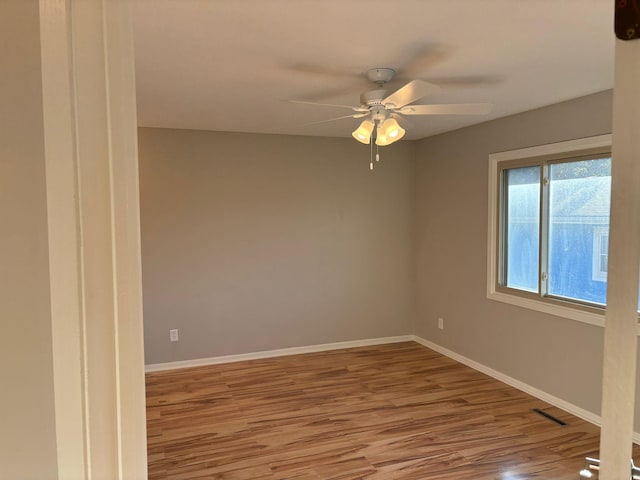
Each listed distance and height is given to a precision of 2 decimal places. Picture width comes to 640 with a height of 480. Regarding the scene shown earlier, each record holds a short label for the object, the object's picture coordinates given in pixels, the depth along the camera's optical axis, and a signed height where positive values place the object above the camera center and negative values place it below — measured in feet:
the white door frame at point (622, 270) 2.01 -0.25
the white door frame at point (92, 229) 1.90 -0.04
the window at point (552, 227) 10.78 -0.26
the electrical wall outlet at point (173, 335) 14.94 -3.95
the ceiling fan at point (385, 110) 8.38 +2.16
